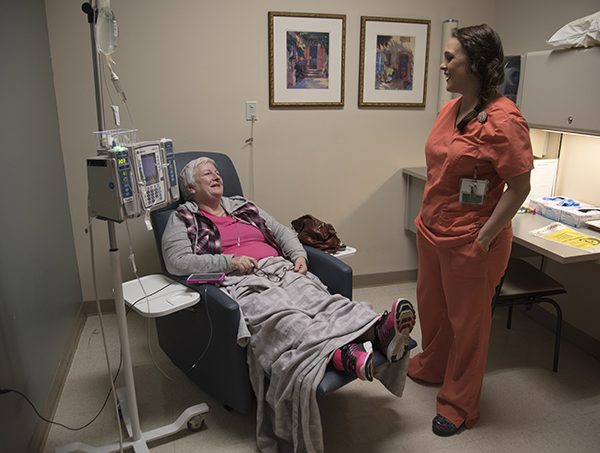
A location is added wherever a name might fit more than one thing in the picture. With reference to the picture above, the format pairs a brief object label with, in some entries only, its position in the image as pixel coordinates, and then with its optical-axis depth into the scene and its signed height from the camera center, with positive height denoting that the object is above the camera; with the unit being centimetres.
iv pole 149 -118
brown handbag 253 -64
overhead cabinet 212 +12
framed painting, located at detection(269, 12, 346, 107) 280 +32
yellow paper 208 -55
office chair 227 -82
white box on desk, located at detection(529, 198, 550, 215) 258 -48
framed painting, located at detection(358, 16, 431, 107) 296 +33
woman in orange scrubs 173 -34
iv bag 147 +25
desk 199 -55
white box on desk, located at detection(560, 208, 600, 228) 234 -49
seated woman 170 -76
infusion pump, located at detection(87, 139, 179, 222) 148 -21
